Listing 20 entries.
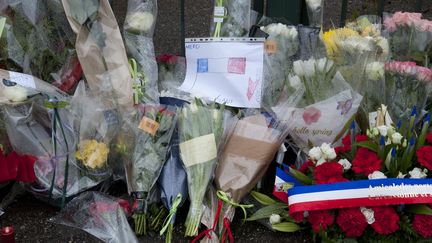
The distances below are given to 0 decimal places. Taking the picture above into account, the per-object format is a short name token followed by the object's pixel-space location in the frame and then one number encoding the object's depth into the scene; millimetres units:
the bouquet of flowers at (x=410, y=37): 3525
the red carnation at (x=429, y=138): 2991
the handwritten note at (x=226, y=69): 3510
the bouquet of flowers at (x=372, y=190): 2814
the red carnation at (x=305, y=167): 3105
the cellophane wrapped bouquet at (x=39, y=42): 3342
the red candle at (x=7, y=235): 2641
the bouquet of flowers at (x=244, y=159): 3094
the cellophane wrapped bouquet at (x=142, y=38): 3465
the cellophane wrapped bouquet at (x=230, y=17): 3623
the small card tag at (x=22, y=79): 3152
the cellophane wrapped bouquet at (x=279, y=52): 3484
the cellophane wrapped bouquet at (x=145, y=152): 3092
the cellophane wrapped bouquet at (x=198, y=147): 3072
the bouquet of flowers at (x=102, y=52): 3246
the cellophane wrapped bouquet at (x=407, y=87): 3166
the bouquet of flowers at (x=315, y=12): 3770
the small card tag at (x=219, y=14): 3617
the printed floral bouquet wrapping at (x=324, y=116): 3162
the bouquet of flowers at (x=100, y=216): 3004
